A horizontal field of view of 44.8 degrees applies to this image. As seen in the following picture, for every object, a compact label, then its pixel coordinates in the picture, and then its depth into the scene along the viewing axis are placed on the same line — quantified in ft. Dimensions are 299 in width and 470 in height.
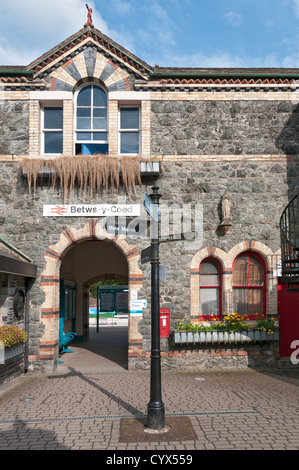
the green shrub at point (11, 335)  26.13
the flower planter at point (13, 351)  26.61
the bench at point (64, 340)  36.50
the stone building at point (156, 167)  32.35
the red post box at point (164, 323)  31.63
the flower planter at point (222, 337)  30.55
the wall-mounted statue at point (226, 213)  32.27
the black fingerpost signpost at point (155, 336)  17.94
